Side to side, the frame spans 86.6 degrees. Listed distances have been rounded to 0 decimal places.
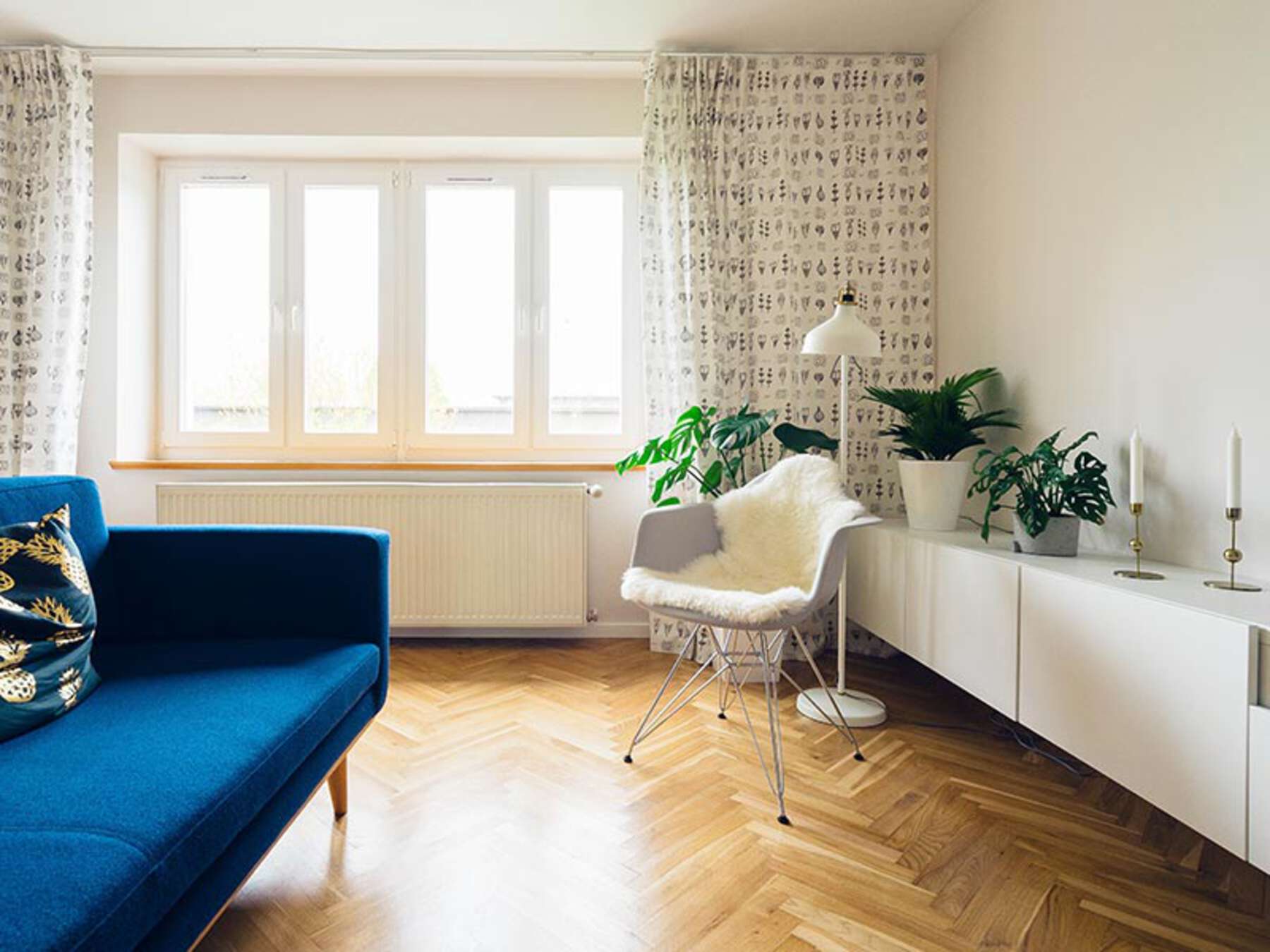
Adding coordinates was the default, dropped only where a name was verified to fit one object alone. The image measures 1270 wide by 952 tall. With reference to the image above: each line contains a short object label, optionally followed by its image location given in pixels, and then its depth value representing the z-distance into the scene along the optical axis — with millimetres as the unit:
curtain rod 2816
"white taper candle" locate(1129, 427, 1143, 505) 1573
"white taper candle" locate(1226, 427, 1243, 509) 1362
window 3221
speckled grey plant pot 1803
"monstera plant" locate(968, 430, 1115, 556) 1793
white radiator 2965
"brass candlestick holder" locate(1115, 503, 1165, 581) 1547
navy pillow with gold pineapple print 1087
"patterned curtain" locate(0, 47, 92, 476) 2787
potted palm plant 2279
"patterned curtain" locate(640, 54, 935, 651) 2836
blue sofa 749
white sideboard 1159
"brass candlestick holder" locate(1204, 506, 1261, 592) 1366
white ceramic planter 2287
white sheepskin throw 2016
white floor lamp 2225
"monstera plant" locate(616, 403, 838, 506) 2471
